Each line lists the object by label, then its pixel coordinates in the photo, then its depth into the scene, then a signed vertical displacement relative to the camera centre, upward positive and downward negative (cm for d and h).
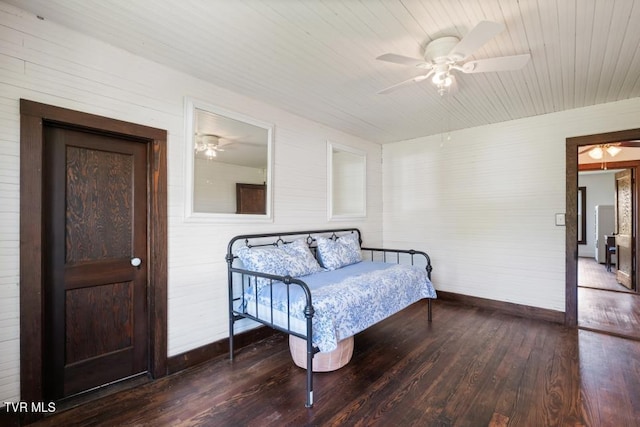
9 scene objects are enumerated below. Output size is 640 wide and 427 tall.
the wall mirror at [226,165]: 261 +50
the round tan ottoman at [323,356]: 239 -116
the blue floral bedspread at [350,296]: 213 -69
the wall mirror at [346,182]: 400 +48
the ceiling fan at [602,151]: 474 +104
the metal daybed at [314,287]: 214 -62
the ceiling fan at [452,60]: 185 +105
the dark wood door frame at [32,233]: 180 -10
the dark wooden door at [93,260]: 200 -32
